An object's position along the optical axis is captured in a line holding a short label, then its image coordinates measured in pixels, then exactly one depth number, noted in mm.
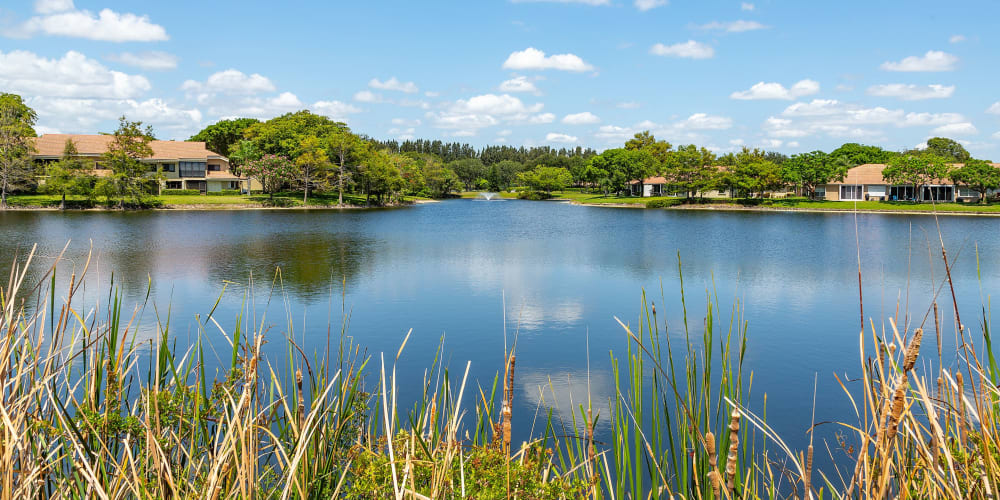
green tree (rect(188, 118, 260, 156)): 63156
